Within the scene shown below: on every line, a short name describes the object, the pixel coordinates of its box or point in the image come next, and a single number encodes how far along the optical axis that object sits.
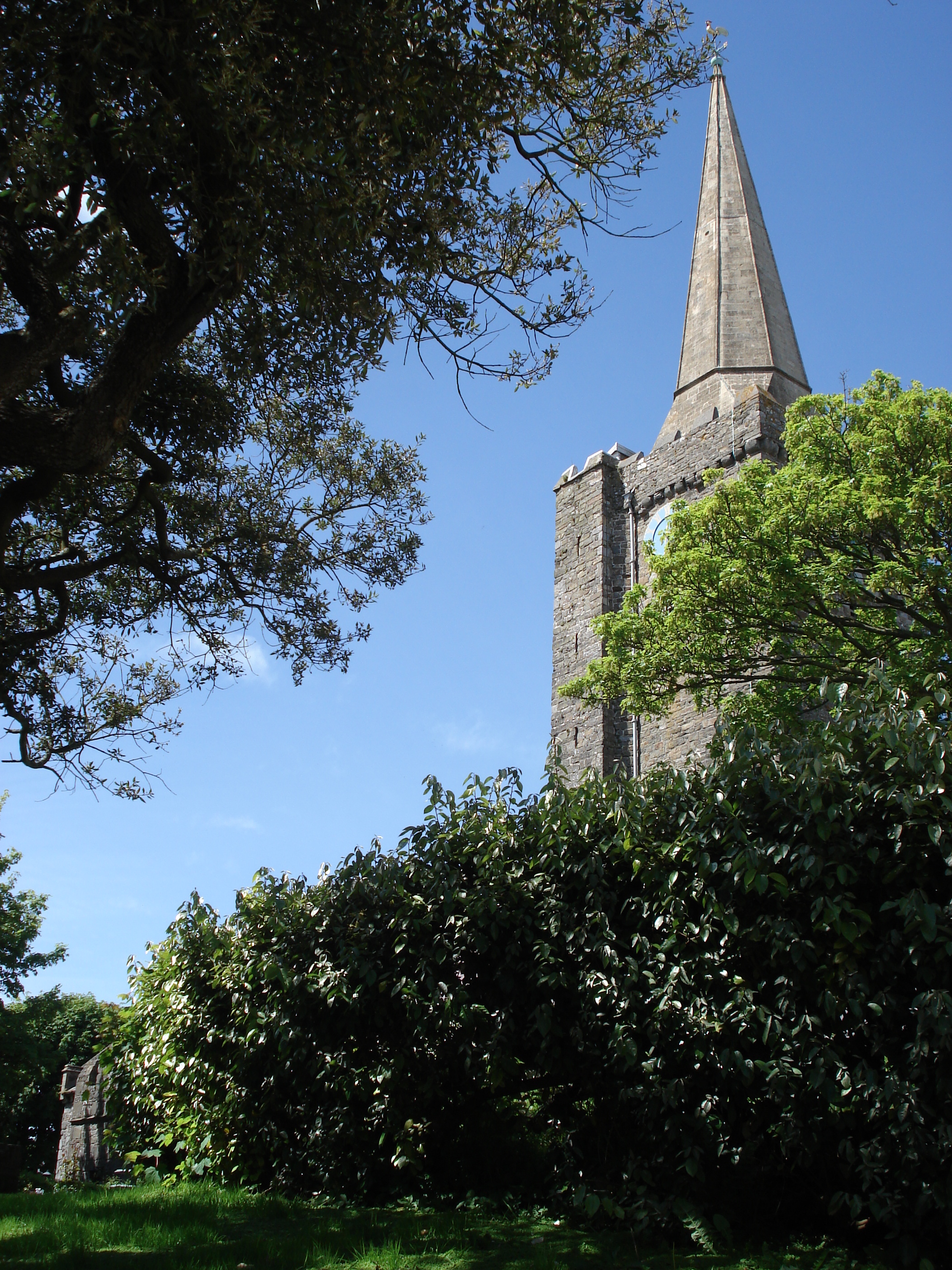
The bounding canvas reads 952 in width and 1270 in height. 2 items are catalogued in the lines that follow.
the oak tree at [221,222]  5.72
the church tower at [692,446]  28.06
